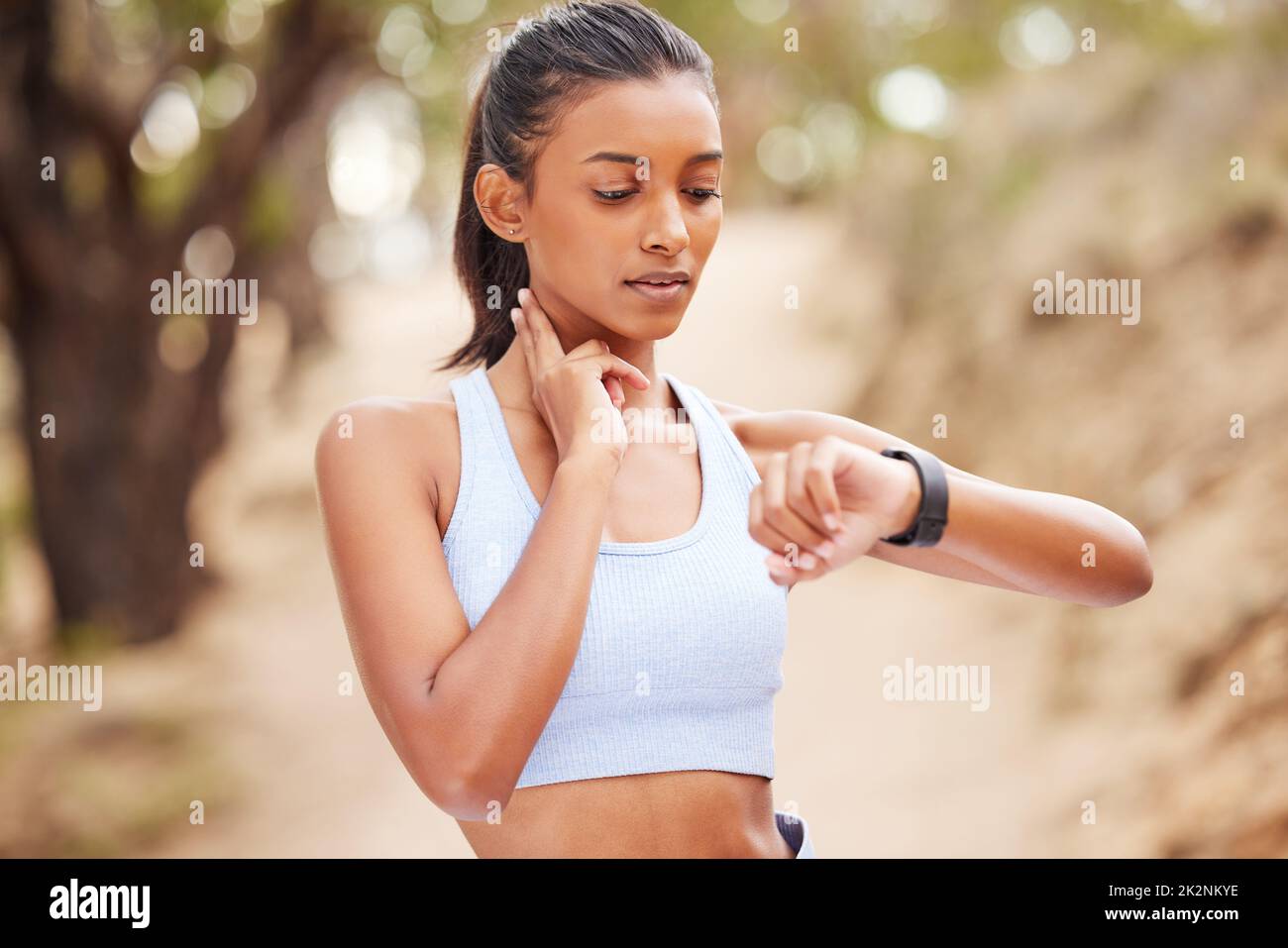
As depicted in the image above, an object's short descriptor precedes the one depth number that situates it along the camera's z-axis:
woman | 1.50
